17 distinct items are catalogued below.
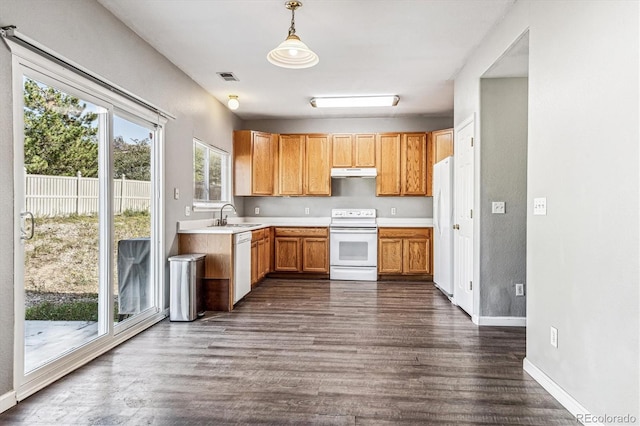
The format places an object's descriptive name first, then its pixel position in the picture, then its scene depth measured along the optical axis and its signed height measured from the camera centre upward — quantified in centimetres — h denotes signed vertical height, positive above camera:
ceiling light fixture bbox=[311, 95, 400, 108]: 539 +157
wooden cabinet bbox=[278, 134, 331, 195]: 649 +80
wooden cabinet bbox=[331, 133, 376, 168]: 639 +102
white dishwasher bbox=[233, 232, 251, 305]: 441 -65
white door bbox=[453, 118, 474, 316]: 395 -5
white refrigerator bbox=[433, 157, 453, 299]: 479 -19
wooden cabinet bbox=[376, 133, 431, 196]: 625 +78
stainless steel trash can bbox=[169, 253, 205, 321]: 386 -78
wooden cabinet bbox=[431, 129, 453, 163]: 553 +101
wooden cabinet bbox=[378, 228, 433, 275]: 606 -62
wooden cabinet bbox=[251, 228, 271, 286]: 524 -62
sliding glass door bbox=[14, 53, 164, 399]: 235 -7
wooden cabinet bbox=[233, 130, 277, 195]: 634 +80
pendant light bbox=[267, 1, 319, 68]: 266 +112
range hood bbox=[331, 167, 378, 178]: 629 +64
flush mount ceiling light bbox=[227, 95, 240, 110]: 524 +149
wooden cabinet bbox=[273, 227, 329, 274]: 629 -62
